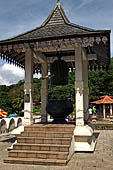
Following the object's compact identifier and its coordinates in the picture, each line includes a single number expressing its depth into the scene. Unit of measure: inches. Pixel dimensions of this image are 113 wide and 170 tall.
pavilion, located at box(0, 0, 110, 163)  290.8
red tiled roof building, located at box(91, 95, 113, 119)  1167.0
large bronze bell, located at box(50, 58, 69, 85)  370.9
